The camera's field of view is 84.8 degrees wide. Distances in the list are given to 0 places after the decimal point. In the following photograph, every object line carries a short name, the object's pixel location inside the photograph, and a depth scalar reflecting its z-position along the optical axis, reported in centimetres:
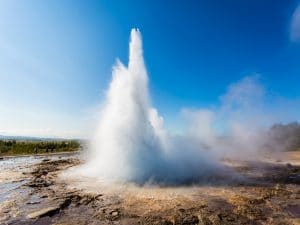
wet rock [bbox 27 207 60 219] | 583
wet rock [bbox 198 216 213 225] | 542
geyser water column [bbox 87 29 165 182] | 1057
